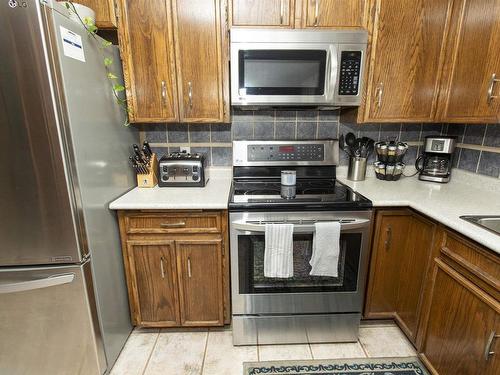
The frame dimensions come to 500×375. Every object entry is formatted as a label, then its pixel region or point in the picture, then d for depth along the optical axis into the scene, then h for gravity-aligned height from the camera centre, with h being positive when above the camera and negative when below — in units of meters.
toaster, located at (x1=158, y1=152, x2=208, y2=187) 1.75 -0.32
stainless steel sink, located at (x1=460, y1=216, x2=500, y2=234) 1.17 -0.43
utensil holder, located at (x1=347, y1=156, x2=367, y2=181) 1.89 -0.32
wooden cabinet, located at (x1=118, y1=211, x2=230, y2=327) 1.53 -0.84
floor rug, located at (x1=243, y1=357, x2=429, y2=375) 1.46 -1.33
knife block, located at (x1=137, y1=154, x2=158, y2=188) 1.78 -0.37
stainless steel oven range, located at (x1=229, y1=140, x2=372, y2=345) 1.44 -0.85
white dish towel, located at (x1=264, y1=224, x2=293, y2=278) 1.41 -0.67
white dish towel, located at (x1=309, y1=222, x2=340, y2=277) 1.42 -0.67
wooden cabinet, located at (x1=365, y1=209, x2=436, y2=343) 1.48 -0.83
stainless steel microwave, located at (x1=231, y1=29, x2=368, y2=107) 1.51 +0.31
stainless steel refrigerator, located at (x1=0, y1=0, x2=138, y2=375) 1.01 -0.33
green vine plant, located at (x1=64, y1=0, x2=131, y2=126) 1.25 +0.32
